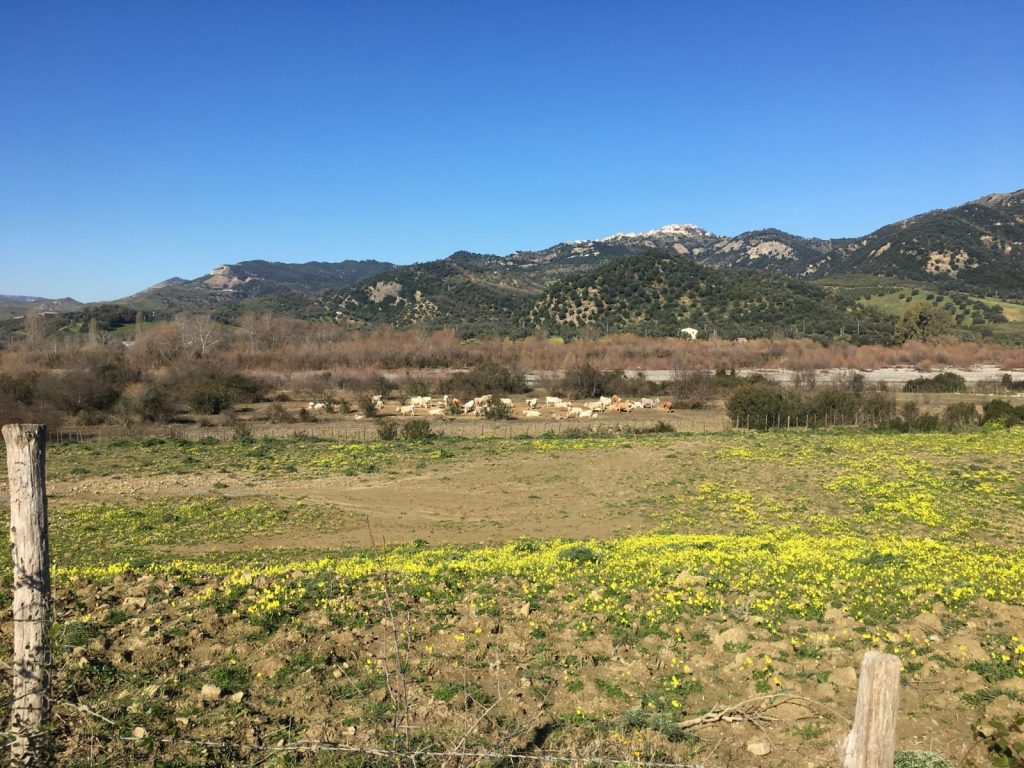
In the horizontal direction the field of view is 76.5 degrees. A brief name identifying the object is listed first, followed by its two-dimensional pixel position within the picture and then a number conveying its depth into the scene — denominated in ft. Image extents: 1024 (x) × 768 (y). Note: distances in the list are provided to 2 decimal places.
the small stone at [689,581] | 34.35
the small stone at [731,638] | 27.58
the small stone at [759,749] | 20.38
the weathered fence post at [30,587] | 15.34
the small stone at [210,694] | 21.62
